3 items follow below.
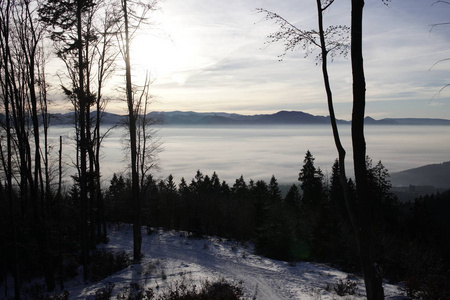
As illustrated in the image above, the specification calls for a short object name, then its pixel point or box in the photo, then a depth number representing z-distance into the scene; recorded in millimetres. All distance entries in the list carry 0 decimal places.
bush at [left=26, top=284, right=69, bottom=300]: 10924
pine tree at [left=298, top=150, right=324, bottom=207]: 42350
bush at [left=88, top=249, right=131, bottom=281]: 11387
